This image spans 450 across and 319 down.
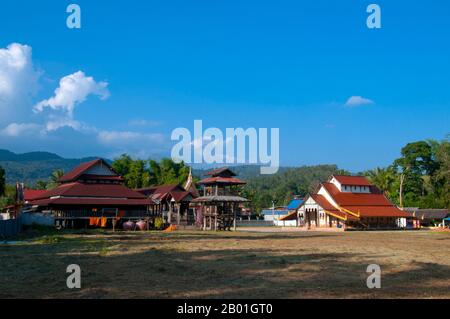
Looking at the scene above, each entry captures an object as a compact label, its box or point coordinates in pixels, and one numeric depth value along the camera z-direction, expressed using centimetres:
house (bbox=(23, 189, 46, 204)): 7477
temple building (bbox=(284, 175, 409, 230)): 7000
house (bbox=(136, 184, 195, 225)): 6769
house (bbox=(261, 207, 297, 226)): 8381
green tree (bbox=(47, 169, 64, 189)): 9439
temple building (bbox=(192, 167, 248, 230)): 5725
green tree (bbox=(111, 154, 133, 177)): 9975
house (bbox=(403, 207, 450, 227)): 8200
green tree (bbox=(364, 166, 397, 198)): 9000
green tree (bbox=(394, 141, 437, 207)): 9806
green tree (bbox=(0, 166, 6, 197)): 5551
